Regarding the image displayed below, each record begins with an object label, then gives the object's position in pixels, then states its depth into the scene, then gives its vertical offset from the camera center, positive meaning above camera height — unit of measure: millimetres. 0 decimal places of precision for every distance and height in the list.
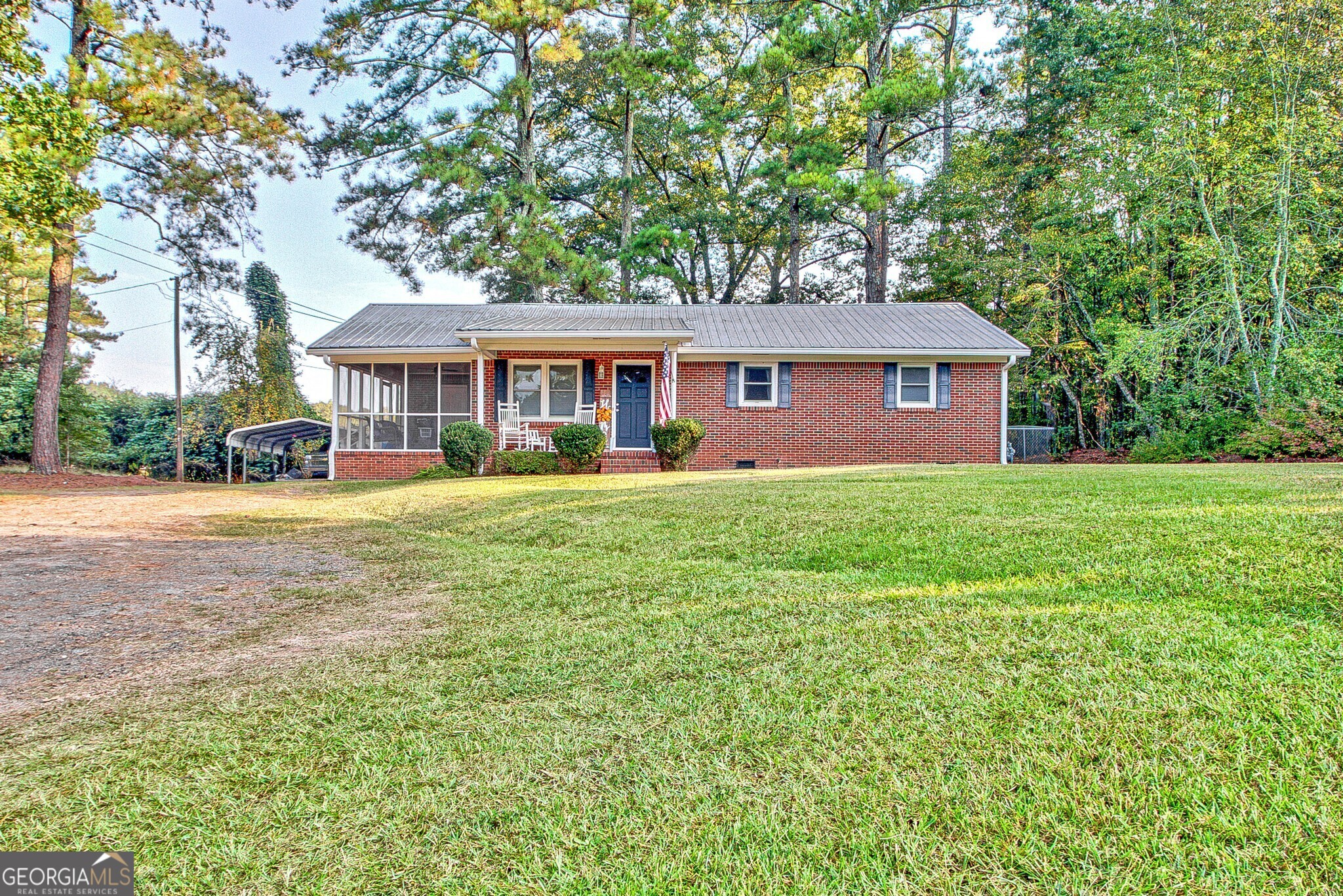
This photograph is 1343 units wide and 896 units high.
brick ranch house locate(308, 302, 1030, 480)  13107 +1178
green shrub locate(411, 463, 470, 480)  11711 -606
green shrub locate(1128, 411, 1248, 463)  11992 +80
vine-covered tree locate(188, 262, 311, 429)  18844 +2820
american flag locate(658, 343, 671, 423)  12242 +980
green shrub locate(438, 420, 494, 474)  11328 -67
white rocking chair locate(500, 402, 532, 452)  12891 +248
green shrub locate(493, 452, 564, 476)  11773 -417
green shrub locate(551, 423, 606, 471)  11562 -22
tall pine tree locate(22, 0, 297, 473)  12289 +6521
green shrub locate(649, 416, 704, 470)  11164 +22
